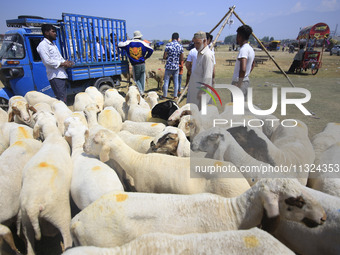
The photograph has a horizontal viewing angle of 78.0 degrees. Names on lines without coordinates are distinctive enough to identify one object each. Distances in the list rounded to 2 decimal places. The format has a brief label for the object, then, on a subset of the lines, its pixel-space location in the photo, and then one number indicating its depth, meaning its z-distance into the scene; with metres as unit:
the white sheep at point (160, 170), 2.46
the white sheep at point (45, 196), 2.26
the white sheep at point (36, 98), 5.90
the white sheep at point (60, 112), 4.59
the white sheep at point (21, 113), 4.59
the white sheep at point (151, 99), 6.12
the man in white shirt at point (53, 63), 5.30
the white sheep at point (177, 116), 4.02
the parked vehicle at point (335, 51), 31.05
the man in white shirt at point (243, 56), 4.58
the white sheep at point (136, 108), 4.92
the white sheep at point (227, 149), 2.68
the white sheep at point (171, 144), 3.12
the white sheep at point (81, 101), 5.50
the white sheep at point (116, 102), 5.55
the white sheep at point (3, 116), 4.78
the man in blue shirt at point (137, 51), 7.80
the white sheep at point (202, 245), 1.58
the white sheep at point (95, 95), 6.07
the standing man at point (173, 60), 8.00
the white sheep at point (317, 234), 1.92
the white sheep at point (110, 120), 4.30
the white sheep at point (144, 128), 4.08
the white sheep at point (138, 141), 3.48
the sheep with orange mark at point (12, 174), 2.46
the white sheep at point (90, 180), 2.40
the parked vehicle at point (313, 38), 15.41
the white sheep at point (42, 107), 5.07
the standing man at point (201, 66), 4.43
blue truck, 6.69
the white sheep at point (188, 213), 1.85
